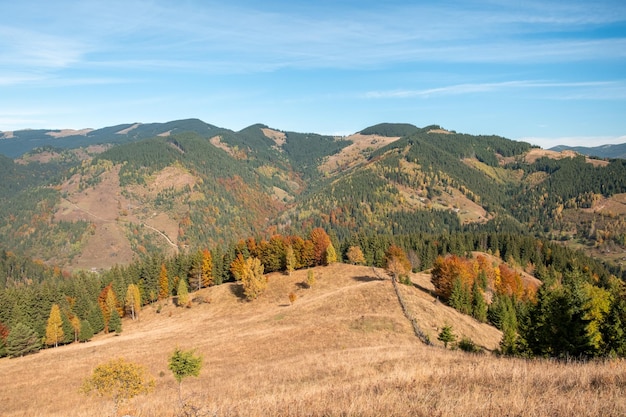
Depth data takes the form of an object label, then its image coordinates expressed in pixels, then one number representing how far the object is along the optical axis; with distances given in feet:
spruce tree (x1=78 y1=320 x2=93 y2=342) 296.10
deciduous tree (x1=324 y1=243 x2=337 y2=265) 353.90
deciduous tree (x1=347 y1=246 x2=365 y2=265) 389.93
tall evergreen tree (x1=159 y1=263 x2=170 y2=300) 379.35
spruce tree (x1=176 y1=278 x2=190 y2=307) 330.75
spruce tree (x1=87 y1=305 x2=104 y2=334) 315.58
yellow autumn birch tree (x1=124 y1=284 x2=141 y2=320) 337.72
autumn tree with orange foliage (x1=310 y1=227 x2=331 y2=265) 363.15
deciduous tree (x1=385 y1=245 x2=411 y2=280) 290.76
